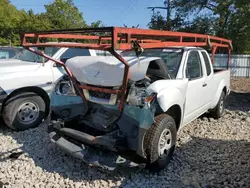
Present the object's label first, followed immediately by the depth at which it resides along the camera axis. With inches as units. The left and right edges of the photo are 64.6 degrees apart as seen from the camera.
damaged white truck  100.4
